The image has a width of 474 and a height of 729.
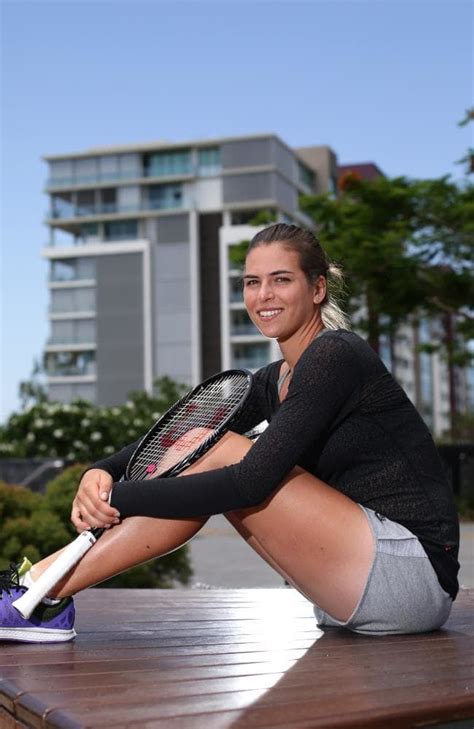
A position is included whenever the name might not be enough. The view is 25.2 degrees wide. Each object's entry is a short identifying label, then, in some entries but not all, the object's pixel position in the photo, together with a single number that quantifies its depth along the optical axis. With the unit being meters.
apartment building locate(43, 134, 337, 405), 69.50
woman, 2.68
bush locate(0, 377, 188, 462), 21.16
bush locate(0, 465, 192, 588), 7.00
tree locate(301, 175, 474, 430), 16.95
